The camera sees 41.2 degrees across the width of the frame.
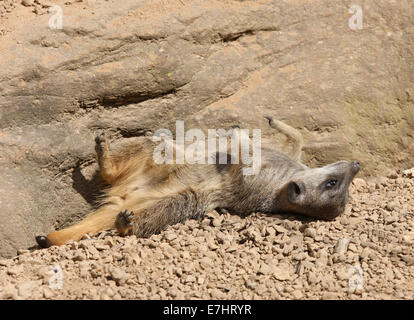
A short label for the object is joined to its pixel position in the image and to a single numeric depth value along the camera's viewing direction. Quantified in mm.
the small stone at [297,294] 3213
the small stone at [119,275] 3279
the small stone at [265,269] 3385
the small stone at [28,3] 4176
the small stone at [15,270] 3420
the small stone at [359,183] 4623
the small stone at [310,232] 3746
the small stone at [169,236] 3702
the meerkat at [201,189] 4020
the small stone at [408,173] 4696
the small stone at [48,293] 3156
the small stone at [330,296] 3196
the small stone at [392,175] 4703
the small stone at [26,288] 3184
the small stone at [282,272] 3350
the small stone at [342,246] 3558
